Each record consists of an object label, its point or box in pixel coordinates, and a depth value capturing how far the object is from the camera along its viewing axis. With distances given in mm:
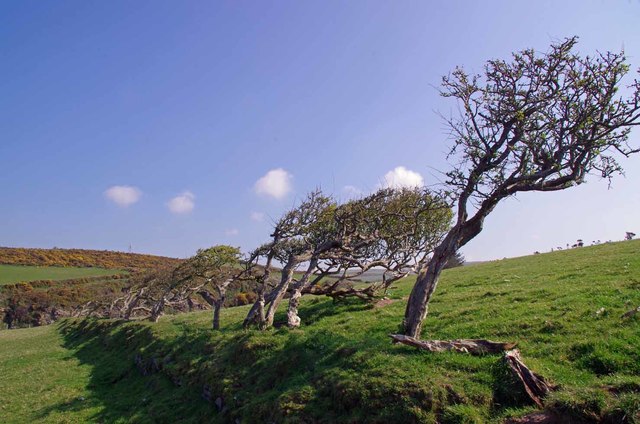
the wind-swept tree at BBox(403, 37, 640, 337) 14227
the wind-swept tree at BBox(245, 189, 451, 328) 22275
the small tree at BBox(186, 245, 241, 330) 33125
